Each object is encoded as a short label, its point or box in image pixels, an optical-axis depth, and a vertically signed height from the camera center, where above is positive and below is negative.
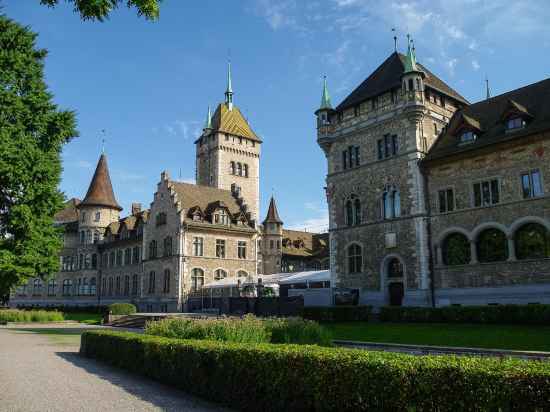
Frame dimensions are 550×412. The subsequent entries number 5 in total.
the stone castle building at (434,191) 27.62 +5.88
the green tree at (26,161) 23.01 +5.90
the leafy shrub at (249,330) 13.91 -1.27
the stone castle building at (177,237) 50.19 +5.61
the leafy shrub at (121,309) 41.44 -1.73
